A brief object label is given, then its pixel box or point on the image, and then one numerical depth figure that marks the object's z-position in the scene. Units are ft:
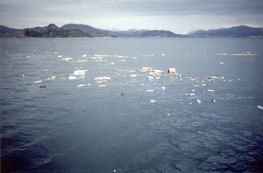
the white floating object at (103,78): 194.80
